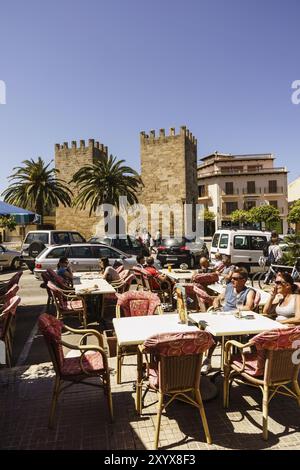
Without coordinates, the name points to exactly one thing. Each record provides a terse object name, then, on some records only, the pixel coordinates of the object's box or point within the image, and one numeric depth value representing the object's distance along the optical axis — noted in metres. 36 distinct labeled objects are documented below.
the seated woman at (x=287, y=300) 4.80
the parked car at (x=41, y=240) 16.66
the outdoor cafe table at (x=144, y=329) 3.80
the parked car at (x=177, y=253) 16.70
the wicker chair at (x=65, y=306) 6.70
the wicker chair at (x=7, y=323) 4.79
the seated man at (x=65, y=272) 8.44
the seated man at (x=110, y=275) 8.72
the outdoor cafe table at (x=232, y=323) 4.04
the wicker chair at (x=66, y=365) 3.64
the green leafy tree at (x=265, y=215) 41.62
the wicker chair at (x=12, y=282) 7.48
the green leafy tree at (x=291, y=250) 10.58
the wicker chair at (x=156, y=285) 8.70
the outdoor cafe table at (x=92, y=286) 6.87
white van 13.88
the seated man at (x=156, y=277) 8.72
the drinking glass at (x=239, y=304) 5.18
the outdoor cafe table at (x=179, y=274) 8.70
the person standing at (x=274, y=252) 11.06
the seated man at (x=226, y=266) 8.21
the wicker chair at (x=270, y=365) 3.38
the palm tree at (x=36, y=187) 26.77
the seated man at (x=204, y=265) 8.50
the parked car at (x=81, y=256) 11.08
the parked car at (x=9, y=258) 16.55
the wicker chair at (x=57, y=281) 7.59
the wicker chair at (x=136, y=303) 5.34
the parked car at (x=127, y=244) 16.19
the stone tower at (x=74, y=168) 37.56
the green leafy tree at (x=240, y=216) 43.36
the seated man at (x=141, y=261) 9.75
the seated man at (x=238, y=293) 5.20
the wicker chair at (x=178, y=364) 3.23
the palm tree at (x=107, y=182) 25.27
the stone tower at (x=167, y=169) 34.94
